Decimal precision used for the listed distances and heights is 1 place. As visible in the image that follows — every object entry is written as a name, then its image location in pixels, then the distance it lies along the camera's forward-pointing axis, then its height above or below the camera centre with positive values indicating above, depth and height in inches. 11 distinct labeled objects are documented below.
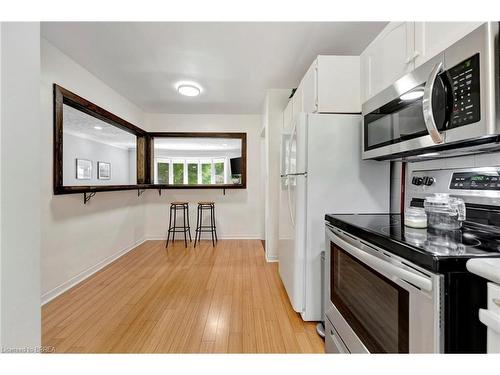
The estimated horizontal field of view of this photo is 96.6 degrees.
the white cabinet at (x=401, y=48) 39.2 +29.6
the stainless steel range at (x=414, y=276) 25.8 -12.7
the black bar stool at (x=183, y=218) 160.2 -23.9
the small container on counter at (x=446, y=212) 40.7 -4.9
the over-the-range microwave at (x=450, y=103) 31.2 +14.3
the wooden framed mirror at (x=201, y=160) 170.9 +21.0
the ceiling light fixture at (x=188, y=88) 117.7 +53.4
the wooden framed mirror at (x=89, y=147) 87.1 +19.5
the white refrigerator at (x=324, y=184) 67.7 +0.8
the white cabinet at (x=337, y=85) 71.6 +33.2
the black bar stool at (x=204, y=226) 166.2 -27.8
